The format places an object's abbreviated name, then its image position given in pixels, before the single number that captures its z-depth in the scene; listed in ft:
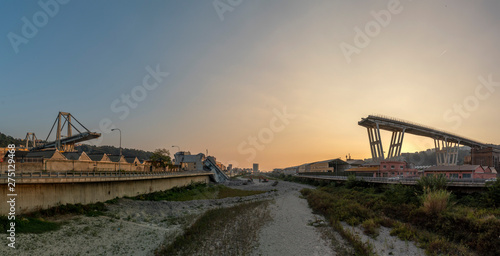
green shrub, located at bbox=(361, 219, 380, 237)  75.36
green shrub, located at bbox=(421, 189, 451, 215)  81.82
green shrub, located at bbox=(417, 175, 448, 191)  101.30
